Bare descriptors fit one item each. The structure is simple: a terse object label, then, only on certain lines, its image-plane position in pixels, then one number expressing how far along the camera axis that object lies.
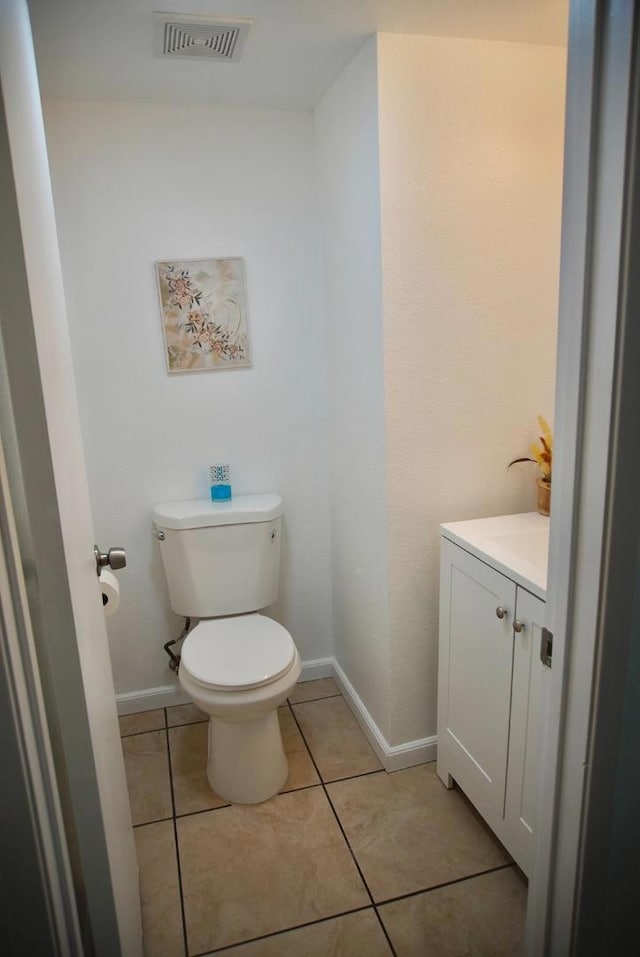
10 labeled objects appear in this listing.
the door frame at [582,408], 0.69
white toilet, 1.78
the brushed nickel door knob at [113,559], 1.22
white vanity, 1.44
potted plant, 1.85
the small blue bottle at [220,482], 2.21
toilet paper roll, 1.50
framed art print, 2.11
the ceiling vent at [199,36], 1.47
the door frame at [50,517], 0.67
